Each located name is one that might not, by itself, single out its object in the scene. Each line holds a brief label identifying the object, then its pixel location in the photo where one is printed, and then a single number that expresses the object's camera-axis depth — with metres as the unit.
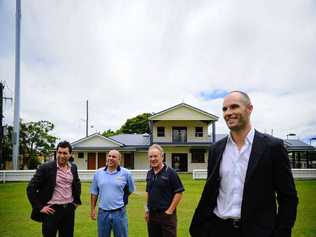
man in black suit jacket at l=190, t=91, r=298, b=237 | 1.93
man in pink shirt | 3.44
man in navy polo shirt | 3.55
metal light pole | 15.56
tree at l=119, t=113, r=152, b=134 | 43.77
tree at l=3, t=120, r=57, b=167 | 29.47
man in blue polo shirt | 3.67
